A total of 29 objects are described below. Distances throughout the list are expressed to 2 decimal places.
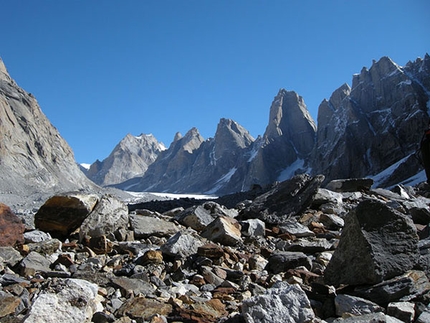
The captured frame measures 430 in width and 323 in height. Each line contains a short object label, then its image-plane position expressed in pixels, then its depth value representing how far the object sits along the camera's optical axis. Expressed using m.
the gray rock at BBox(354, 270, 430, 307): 4.57
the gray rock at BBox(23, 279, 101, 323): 3.85
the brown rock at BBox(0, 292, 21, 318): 4.18
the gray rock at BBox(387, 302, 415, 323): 4.06
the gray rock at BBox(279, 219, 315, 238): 9.63
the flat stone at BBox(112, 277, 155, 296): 5.14
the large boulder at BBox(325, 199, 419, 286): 4.98
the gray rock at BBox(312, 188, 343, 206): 13.48
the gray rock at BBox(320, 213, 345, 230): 10.71
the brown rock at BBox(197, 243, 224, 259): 6.87
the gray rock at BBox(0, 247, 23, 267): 5.91
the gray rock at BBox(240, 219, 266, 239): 9.45
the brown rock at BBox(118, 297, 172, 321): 4.37
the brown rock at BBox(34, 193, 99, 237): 8.17
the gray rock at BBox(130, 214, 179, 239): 8.80
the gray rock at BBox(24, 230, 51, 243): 7.24
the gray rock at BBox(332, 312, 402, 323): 3.71
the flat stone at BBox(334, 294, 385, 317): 4.31
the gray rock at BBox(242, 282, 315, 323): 3.98
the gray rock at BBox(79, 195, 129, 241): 7.92
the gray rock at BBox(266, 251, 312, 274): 6.64
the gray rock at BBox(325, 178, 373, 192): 18.61
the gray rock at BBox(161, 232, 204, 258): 6.85
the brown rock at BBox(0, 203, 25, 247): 6.74
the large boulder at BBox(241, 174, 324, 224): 11.86
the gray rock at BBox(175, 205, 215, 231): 10.23
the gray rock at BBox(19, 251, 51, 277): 5.57
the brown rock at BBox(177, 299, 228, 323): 4.33
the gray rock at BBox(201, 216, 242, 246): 8.53
